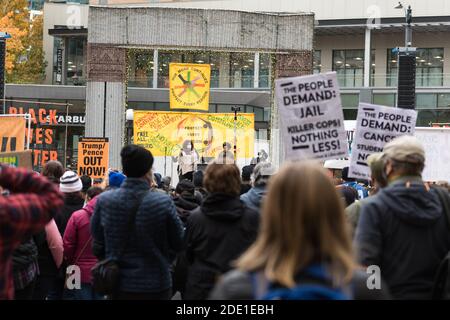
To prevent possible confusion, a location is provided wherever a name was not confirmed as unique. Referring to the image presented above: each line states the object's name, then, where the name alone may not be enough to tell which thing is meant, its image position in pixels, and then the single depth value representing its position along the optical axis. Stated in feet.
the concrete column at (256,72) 160.84
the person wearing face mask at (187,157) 75.04
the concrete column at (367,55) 169.78
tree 153.99
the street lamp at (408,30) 76.18
